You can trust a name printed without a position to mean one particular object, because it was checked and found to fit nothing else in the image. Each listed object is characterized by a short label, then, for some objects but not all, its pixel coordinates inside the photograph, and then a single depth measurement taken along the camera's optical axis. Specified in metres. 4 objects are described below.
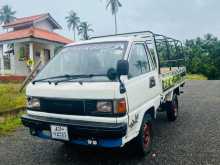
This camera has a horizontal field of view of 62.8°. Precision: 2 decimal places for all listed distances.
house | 13.76
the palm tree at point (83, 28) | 40.05
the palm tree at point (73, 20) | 42.98
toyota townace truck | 2.54
